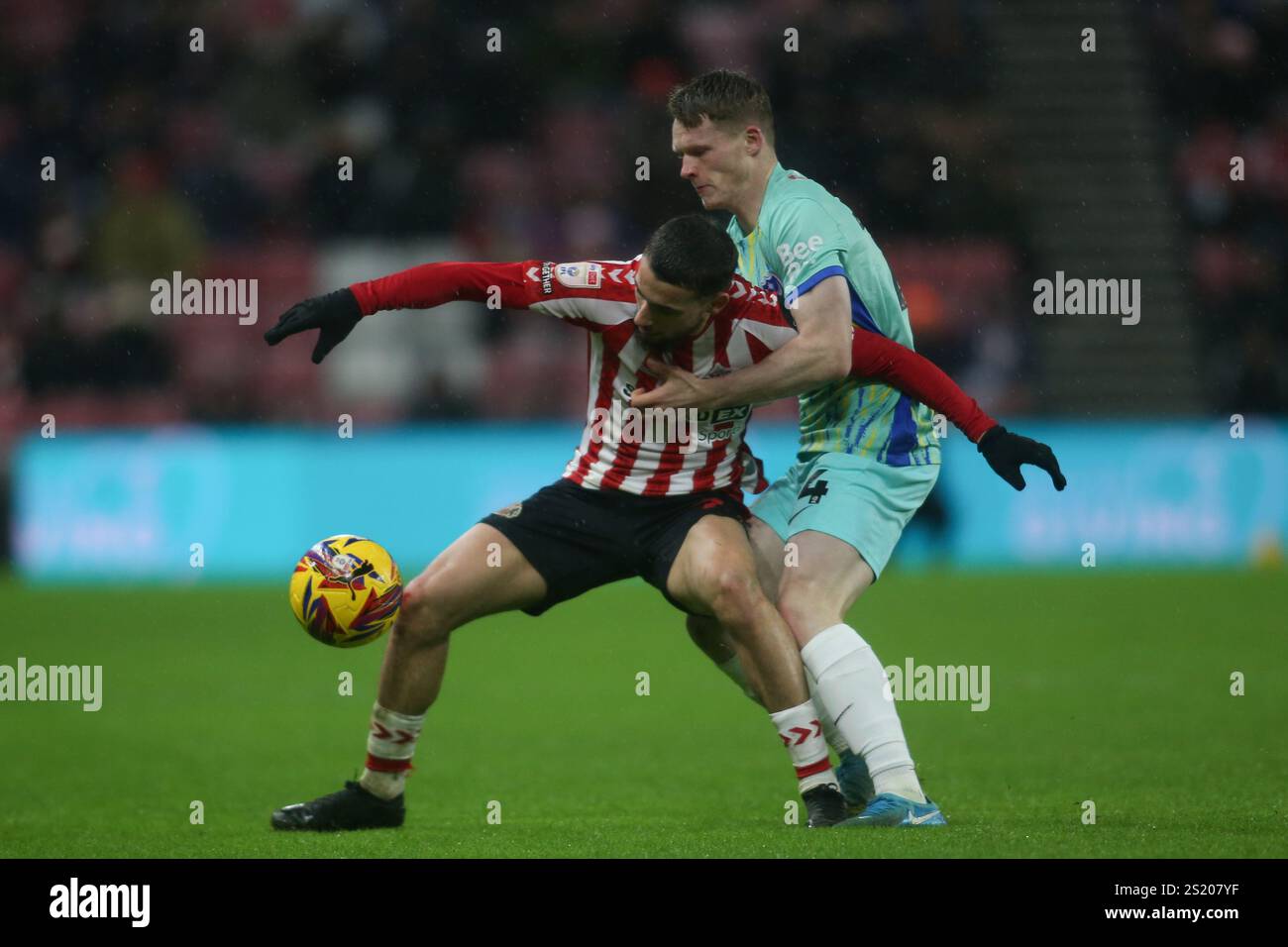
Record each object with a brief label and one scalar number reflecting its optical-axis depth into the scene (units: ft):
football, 19.17
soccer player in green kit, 18.66
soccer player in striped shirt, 18.42
